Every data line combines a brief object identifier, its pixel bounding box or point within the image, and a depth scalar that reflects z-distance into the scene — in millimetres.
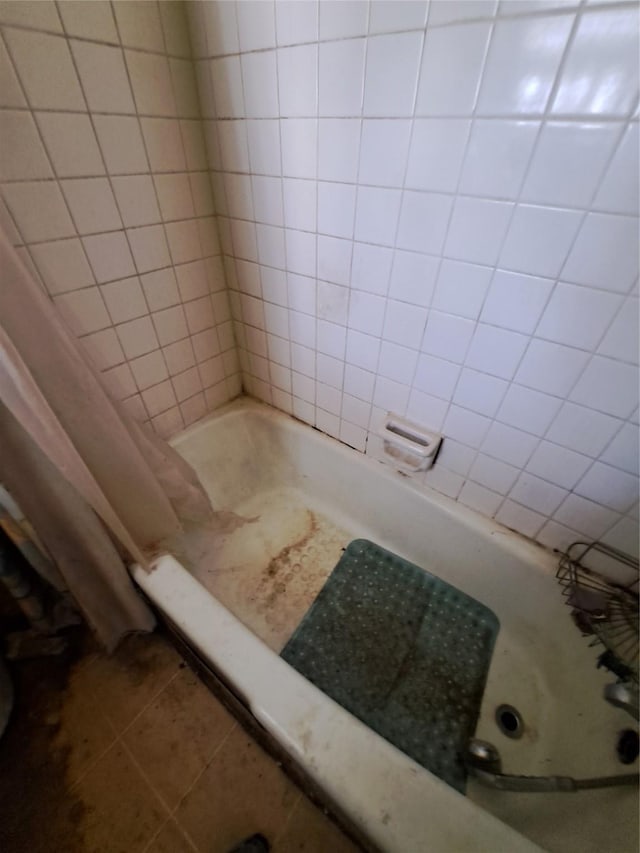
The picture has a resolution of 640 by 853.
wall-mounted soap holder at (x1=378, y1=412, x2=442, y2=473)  1015
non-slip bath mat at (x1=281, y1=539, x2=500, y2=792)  913
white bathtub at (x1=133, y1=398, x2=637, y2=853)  553
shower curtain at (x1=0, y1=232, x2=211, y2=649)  662
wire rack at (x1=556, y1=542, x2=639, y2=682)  793
